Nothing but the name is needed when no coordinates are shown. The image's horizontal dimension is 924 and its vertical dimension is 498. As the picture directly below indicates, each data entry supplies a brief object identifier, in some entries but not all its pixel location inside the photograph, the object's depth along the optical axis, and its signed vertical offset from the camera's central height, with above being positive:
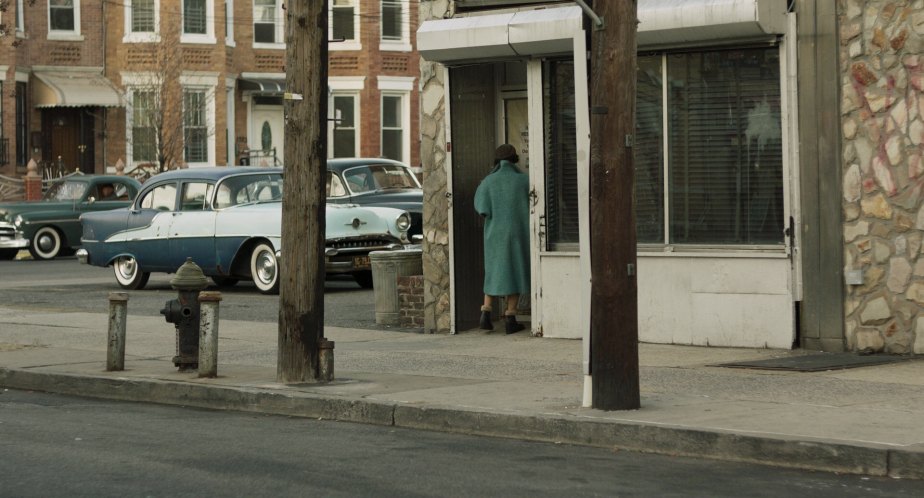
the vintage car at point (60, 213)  29.92 +1.18
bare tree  40.44 +4.49
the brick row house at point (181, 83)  40.66 +5.25
